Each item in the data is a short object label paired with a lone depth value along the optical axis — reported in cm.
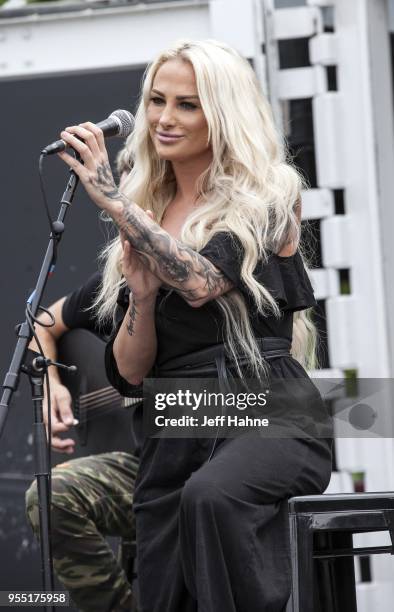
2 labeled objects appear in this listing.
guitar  789
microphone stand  548
